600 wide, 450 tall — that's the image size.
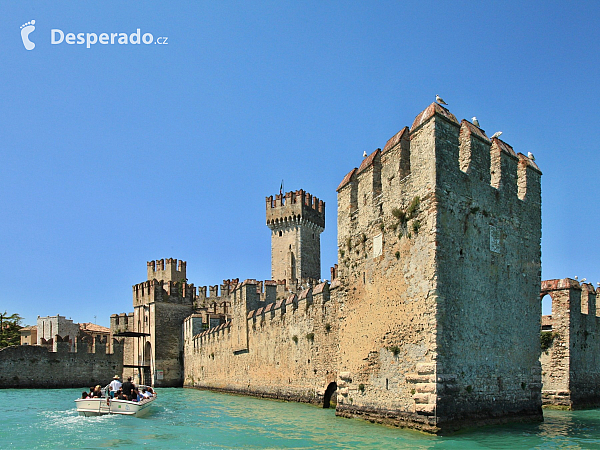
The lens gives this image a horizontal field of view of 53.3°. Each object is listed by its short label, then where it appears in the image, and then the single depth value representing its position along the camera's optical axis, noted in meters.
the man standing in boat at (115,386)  19.23
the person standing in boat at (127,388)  18.72
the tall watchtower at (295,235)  57.59
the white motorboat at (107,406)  17.92
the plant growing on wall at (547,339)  20.83
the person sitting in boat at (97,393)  18.62
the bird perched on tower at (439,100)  13.42
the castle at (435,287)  12.55
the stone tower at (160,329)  42.47
